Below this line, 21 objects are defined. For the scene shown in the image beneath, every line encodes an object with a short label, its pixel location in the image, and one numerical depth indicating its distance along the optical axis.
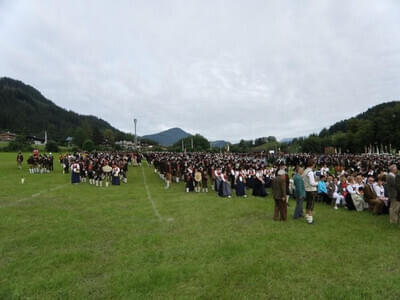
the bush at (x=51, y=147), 69.69
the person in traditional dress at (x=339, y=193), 10.80
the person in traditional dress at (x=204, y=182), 15.31
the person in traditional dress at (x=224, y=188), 13.24
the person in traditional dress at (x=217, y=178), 13.95
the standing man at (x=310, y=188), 7.84
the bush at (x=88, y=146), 69.41
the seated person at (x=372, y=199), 9.22
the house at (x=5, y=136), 98.31
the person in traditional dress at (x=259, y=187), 13.56
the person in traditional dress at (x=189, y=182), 15.02
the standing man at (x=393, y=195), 7.74
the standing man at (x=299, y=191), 8.21
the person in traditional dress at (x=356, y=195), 9.98
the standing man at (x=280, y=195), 8.12
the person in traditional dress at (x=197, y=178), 14.85
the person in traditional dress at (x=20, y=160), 25.83
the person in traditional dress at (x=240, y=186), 13.48
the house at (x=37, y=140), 105.89
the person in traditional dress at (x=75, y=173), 17.95
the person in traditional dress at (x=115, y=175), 17.66
